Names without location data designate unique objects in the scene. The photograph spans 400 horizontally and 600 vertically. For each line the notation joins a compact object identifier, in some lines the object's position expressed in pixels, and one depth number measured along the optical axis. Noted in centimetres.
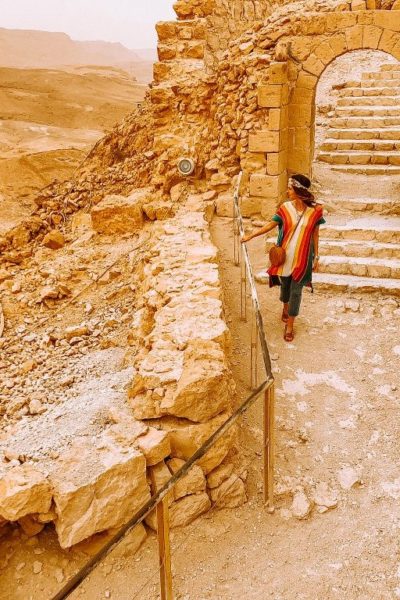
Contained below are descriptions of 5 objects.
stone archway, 720
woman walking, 437
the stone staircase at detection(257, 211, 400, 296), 592
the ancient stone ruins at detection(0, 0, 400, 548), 282
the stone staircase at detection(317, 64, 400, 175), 999
